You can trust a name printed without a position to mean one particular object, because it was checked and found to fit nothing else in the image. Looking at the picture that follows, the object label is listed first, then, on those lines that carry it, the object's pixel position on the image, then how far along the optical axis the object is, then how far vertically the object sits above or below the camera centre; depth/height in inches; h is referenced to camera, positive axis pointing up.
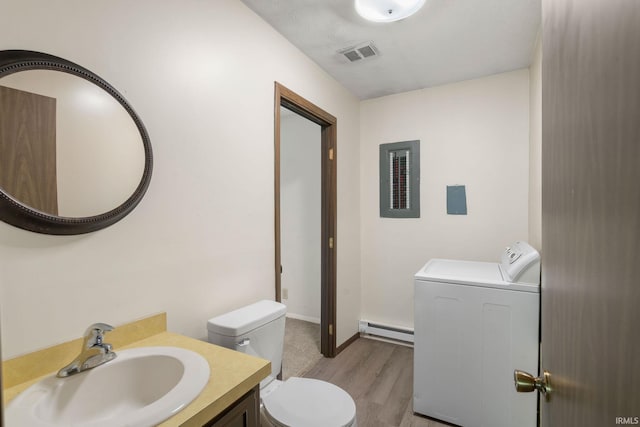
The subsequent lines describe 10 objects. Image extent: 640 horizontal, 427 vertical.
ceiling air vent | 86.6 +44.4
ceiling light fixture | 64.2 +41.5
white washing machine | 69.6 -30.1
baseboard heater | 117.9 -45.6
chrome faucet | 39.1 -17.5
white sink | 31.9 -20.5
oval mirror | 37.0 +8.4
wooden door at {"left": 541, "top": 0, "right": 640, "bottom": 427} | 14.8 +0.0
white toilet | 53.4 -33.6
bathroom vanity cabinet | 36.6 -24.4
